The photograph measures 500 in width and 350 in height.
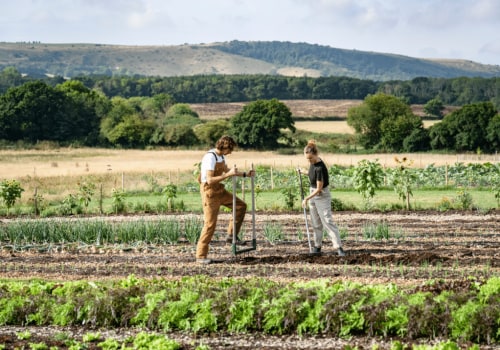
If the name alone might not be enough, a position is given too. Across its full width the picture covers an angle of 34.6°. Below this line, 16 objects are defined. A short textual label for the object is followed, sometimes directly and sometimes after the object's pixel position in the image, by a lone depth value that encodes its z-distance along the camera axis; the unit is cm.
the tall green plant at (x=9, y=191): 2283
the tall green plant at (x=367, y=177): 2172
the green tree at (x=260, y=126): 7256
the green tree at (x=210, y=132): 7369
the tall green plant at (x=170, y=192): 2297
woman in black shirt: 1314
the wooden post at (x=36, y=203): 2264
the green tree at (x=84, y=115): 7956
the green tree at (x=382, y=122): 7150
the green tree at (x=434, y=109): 10800
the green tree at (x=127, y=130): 7512
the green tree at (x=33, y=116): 7744
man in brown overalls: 1282
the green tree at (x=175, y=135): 7269
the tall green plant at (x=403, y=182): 2233
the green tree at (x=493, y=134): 6625
